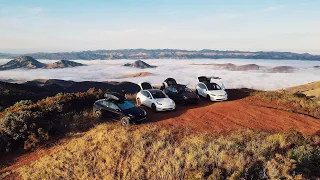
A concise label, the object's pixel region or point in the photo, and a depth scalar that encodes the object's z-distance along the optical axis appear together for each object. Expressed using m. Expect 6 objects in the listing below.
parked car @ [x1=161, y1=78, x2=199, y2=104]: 22.11
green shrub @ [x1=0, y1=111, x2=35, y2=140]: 16.25
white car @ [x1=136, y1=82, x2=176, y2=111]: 19.58
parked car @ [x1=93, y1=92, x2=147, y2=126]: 16.59
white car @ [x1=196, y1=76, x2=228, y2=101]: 23.27
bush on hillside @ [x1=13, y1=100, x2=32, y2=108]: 23.05
